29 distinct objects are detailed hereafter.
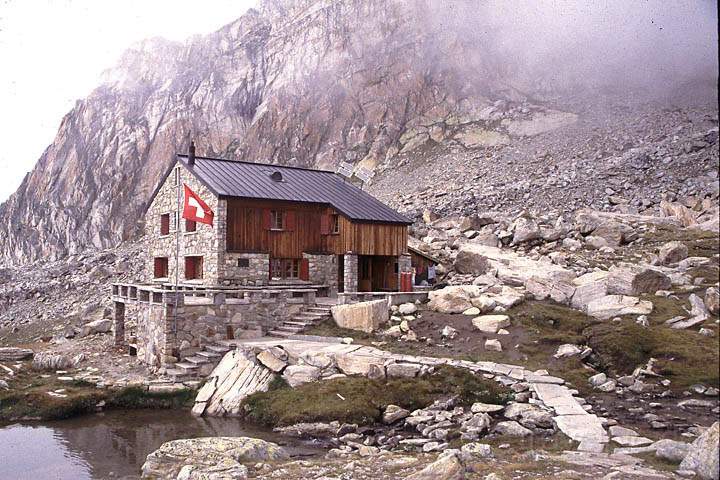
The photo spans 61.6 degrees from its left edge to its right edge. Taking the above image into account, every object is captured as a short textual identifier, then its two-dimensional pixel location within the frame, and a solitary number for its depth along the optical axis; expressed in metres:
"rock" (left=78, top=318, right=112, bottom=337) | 36.62
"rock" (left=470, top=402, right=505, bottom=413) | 17.30
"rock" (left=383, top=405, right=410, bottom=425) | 18.05
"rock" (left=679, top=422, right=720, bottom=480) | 8.51
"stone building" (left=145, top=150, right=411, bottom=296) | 33.88
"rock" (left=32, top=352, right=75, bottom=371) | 25.89
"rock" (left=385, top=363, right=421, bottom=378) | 20.23
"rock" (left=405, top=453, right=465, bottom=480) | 10.94
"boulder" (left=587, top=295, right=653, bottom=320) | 22.31
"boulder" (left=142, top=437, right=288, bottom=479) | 13.07
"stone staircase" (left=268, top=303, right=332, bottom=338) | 27.88
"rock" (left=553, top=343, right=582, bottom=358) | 20.84
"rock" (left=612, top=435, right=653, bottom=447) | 13.61
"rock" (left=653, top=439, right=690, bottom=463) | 12.10
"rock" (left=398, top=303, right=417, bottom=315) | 26.93
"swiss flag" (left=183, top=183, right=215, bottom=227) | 28.67
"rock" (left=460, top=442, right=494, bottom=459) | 13.54
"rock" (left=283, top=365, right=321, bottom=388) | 21.23
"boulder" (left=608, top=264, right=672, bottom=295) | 24.42
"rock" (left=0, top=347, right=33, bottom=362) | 27.76
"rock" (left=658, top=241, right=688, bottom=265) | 29.55
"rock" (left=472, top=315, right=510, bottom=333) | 23.80
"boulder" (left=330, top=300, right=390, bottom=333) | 26.27
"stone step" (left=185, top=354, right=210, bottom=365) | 24.83
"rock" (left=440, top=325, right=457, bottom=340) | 23.84
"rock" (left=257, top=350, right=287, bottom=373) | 22.03
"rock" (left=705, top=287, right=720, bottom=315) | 18.56
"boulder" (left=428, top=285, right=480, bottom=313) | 26.42
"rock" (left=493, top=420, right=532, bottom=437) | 15.55
